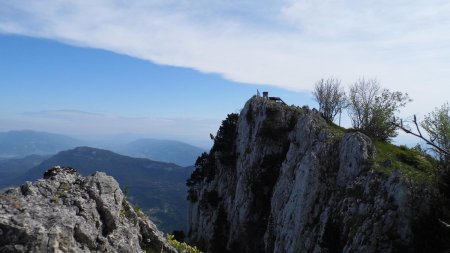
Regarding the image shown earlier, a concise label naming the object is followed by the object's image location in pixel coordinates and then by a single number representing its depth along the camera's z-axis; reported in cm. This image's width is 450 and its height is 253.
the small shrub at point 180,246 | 2442
